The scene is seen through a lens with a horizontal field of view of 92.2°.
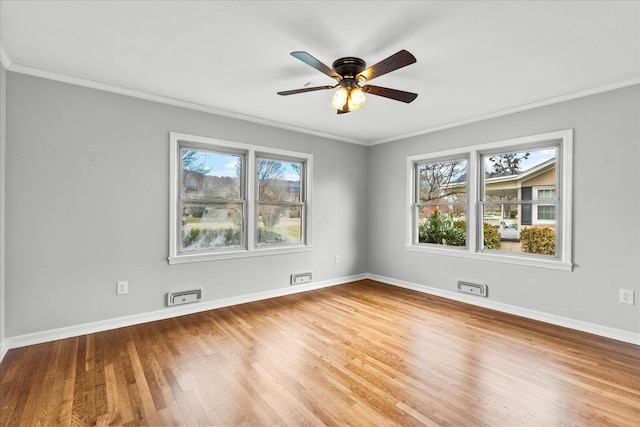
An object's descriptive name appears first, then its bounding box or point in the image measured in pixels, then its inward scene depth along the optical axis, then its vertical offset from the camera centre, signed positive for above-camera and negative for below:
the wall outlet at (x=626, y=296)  3.03 -0.81
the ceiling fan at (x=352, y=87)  2.53 +1.07
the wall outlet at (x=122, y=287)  3.30 -0.82
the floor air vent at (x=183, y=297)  3.62 -1.03
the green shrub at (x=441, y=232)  4.61 -0.29
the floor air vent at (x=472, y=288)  4.14 -1.04
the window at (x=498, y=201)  3.60 +0.17
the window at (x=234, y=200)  3.82 +0.16
